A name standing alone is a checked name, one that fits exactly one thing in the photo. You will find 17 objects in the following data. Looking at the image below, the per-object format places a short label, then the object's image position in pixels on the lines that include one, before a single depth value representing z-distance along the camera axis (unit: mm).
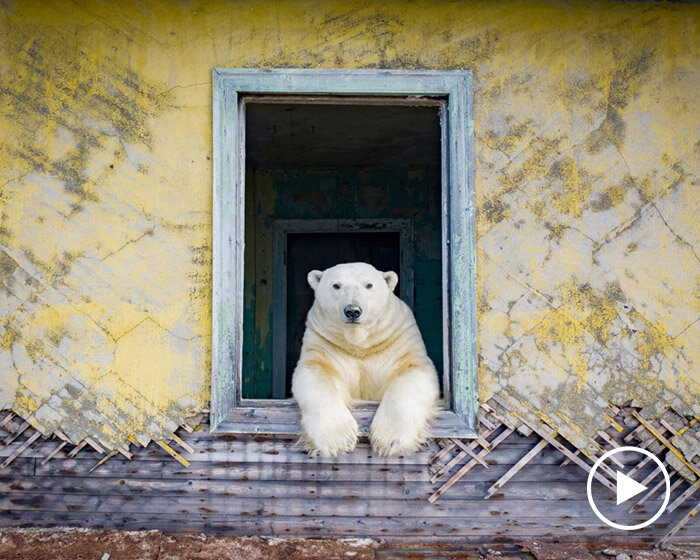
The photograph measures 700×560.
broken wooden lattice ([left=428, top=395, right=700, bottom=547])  2980
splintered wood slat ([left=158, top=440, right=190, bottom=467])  3008
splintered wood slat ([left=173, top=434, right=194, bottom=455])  3006
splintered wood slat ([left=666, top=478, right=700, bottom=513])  2973
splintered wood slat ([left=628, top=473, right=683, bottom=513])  2982
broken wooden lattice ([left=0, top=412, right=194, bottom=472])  3010
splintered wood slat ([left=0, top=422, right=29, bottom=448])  3020
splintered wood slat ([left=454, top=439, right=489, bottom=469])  2984
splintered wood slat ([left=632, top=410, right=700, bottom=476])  2980
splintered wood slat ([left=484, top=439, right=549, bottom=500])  2971
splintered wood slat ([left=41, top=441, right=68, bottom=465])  3018
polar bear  2777
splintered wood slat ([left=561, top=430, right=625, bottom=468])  2975
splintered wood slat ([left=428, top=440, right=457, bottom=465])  2984
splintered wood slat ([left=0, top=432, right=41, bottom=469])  3008
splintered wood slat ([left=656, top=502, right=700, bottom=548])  2977
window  3014
